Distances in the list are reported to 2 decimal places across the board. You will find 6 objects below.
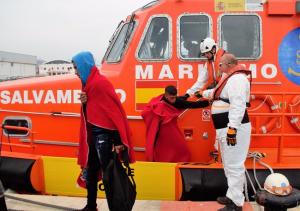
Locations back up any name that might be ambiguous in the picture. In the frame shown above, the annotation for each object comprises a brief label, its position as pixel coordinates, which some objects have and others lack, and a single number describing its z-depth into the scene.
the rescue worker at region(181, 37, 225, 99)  4.78
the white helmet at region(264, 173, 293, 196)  3.43
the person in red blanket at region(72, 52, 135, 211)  3.61
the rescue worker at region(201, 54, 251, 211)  3.81
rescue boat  5.05
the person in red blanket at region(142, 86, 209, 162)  4.80
